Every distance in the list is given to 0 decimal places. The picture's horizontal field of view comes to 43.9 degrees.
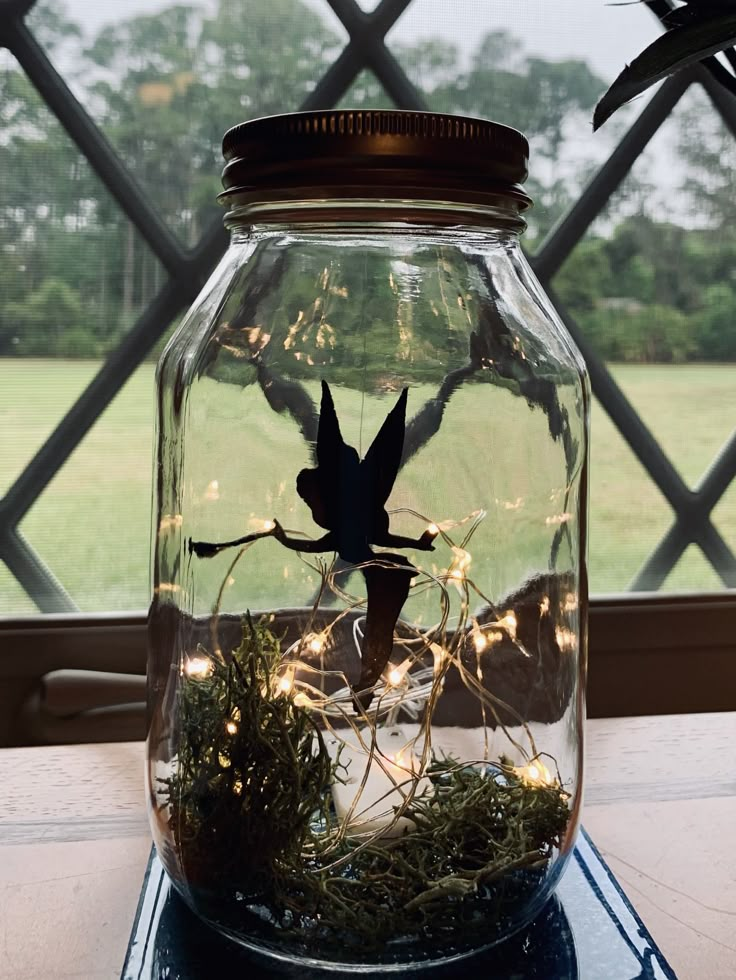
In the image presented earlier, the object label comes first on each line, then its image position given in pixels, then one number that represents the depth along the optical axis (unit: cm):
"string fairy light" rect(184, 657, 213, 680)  42
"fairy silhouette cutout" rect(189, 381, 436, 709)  39
